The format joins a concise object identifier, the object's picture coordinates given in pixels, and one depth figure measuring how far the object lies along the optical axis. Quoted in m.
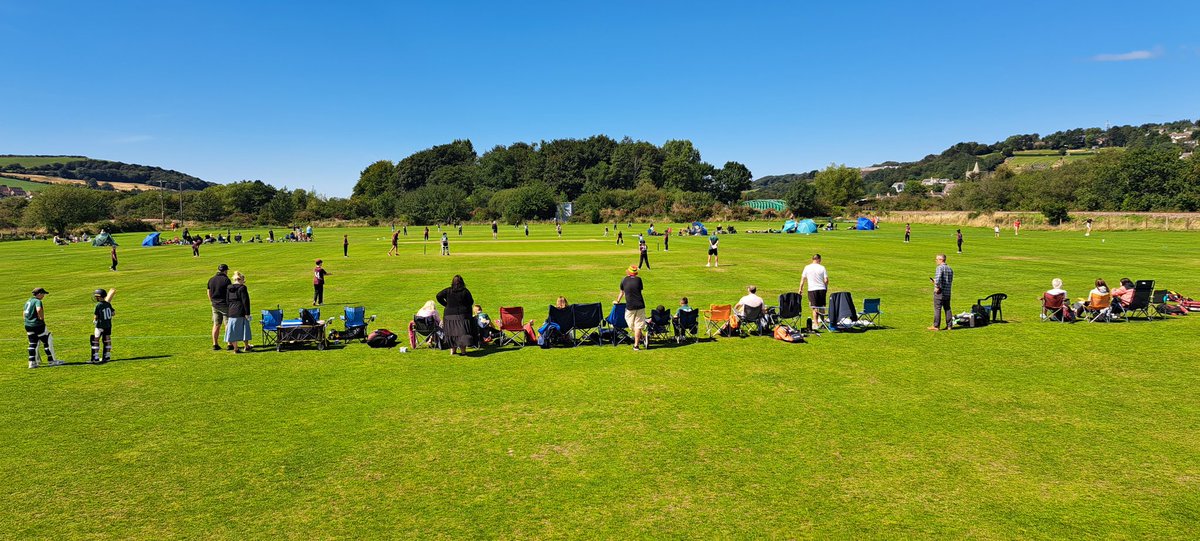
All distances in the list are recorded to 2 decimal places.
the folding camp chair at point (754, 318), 15.72
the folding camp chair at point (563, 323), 14.97
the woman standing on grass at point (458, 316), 13.98
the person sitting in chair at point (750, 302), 15.62
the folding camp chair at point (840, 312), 16.45
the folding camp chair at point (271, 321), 15.50
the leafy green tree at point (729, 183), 161.12
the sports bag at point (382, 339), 15.11
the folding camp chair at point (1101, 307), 17.14
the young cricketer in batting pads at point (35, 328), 12.85
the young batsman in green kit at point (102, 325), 13.55
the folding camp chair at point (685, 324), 15.24
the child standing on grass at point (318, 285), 20.89
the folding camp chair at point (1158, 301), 17.70
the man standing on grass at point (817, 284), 16.25
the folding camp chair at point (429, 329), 14.77
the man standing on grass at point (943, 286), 15.94
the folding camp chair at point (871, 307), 16.45
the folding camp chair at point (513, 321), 14.92
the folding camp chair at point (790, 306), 16.05
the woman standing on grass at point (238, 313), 14.55
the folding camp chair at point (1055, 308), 17.19
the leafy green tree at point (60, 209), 93.38
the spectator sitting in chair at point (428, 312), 14.73
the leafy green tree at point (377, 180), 174.75
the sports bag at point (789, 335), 15.20
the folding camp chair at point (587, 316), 15.10
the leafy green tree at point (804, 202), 120.94
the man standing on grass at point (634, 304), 14.47
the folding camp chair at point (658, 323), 15.24
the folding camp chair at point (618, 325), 15.31
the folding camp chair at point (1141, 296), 17.06
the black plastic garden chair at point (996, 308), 17.30
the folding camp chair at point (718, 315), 15.80
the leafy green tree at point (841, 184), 166.88
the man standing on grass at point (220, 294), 14.80
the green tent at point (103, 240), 61.78
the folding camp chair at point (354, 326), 15.84
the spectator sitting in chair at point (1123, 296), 17.26
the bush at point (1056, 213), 76.75
